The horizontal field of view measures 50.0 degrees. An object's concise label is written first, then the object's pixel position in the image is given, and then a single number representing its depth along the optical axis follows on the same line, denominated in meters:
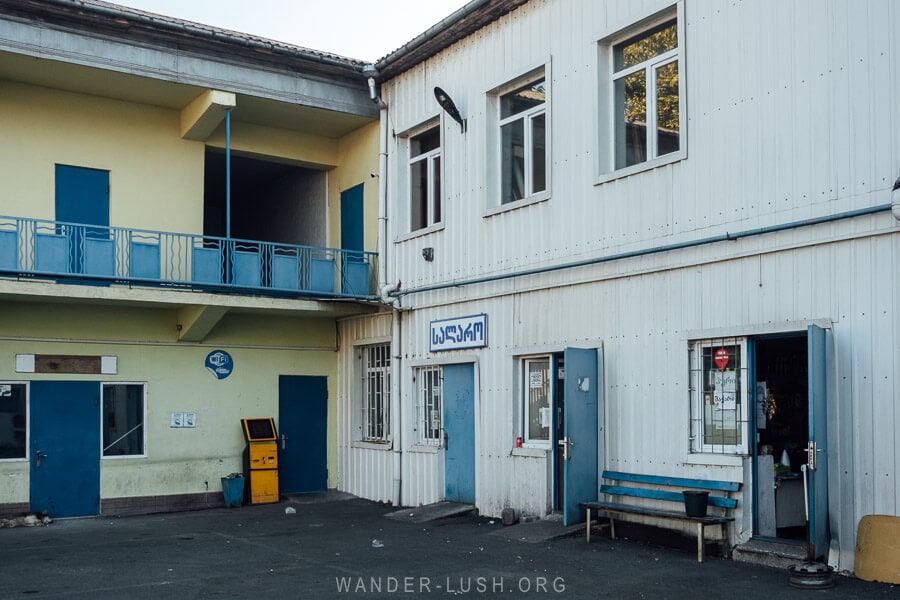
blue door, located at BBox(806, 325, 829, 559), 8.59
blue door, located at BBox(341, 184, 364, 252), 16.59
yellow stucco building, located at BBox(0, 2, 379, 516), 13.73
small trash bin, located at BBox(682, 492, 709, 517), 9.75
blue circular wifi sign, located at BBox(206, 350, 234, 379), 15.80
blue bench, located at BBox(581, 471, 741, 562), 9.69
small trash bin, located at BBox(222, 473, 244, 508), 15.47
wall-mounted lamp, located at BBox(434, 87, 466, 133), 13.74
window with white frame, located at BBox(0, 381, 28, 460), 13.92
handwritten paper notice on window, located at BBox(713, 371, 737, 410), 10.01
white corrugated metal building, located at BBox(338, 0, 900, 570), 8.77
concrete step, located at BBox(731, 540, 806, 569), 9.02
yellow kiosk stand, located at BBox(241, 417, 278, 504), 15.73
